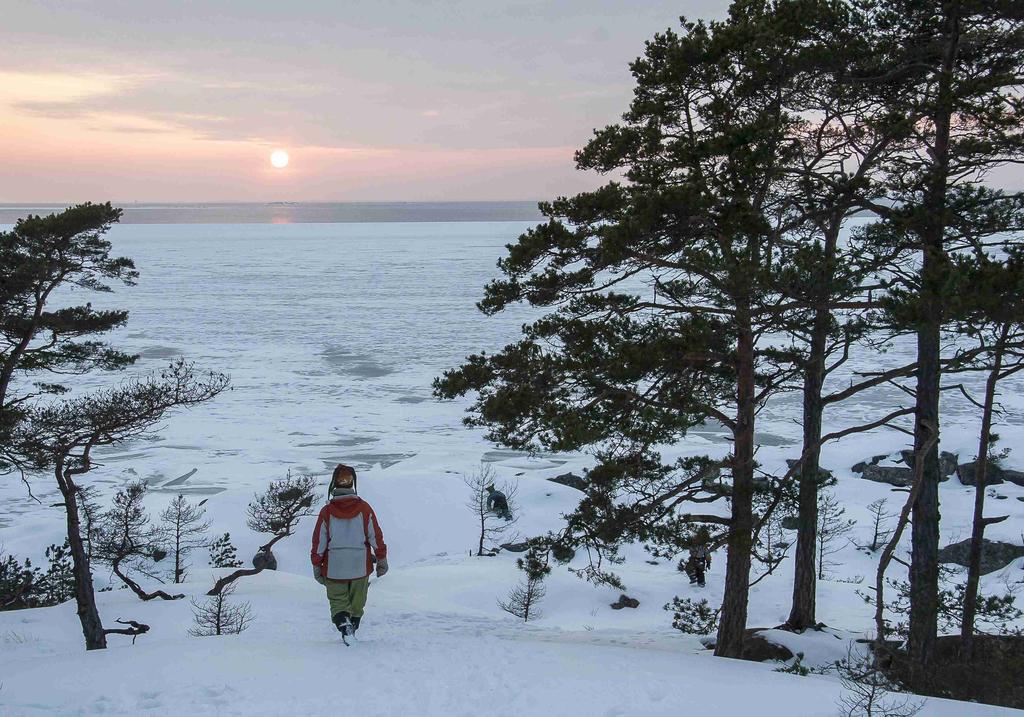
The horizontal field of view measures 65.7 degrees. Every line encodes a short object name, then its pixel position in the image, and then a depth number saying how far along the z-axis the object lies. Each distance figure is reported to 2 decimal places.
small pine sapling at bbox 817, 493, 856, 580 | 25.62
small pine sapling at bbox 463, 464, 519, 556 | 27.25
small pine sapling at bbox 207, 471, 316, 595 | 23.73
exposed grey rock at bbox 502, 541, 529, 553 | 25.80
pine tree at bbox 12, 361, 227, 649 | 11.09
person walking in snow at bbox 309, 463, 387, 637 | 7.84
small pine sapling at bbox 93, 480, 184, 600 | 19.97
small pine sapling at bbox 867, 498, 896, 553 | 25.69
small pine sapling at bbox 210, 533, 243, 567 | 23.77
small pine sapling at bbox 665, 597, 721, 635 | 13.23
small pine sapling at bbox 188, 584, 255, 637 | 13.24
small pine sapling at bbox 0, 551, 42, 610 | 17.04
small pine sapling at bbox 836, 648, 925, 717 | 6.25
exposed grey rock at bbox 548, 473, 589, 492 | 30.70
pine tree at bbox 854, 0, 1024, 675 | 8.44
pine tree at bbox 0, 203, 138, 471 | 11.62
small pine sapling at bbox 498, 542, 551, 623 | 19.04
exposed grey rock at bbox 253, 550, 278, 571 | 23.08
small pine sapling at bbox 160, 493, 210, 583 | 22.99
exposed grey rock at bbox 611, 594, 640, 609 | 20.75
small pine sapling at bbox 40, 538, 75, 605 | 18.81
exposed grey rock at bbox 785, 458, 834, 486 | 11.22
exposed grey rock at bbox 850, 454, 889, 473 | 31.83
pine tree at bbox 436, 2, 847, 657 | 8.97
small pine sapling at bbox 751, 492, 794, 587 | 9.94
